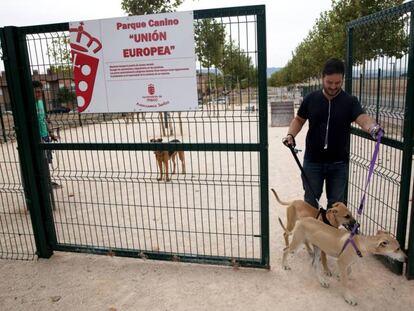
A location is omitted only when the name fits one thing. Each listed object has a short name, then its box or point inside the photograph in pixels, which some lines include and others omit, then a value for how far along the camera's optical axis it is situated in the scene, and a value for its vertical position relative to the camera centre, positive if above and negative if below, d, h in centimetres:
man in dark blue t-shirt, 353 -56
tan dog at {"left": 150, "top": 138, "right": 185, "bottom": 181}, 758 -164
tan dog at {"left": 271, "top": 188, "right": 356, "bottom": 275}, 366 -152
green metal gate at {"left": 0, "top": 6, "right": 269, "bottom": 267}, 350 -38
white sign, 354 +24
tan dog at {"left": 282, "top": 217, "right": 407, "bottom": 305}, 323 -161
